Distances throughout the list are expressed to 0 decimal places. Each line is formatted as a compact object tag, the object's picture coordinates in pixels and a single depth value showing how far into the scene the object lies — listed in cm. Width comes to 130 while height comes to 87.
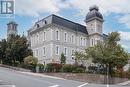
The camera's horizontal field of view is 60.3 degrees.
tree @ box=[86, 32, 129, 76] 1736
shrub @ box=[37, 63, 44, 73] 1939
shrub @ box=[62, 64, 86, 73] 1813
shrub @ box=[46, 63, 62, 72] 1888
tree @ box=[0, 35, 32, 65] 2197
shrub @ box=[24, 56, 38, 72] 2028
